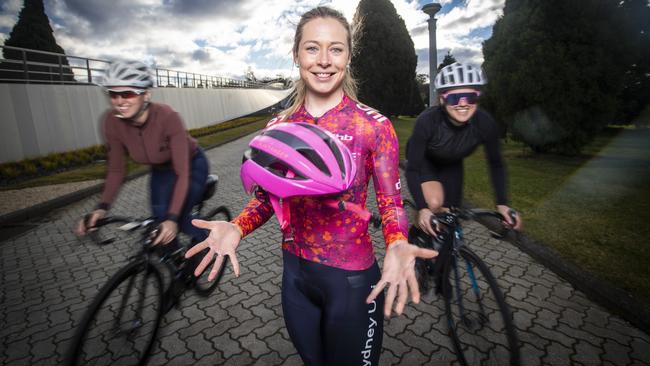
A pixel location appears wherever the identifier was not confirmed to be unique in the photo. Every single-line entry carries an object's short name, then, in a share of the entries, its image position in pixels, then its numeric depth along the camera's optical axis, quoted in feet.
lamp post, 35.06
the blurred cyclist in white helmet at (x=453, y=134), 9.56
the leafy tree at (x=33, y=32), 86.02
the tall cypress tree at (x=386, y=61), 120.47
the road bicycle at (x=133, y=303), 8.25
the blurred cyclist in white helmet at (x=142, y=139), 9.28
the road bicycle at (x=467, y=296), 9.35
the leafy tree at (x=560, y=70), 34.86
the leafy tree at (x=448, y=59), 148.68
